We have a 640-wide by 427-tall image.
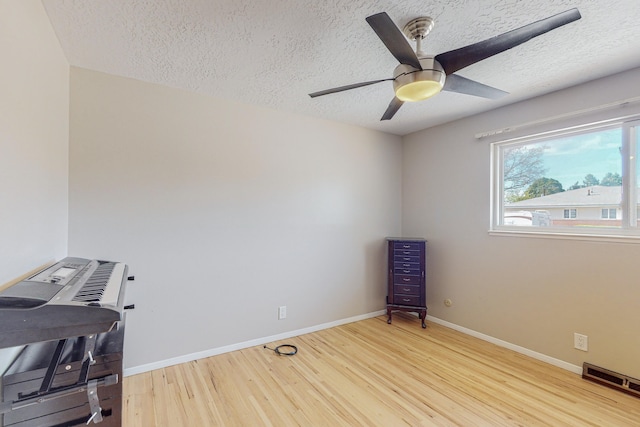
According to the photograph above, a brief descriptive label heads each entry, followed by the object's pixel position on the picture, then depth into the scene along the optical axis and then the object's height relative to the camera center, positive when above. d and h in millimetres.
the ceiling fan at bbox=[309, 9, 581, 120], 1305 +859
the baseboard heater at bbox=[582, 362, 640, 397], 2076 -1230
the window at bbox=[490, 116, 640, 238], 2223 +323
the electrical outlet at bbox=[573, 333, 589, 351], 2334 -1027
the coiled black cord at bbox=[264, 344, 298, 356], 2674 -1289
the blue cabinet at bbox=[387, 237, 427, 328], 3340 -705
